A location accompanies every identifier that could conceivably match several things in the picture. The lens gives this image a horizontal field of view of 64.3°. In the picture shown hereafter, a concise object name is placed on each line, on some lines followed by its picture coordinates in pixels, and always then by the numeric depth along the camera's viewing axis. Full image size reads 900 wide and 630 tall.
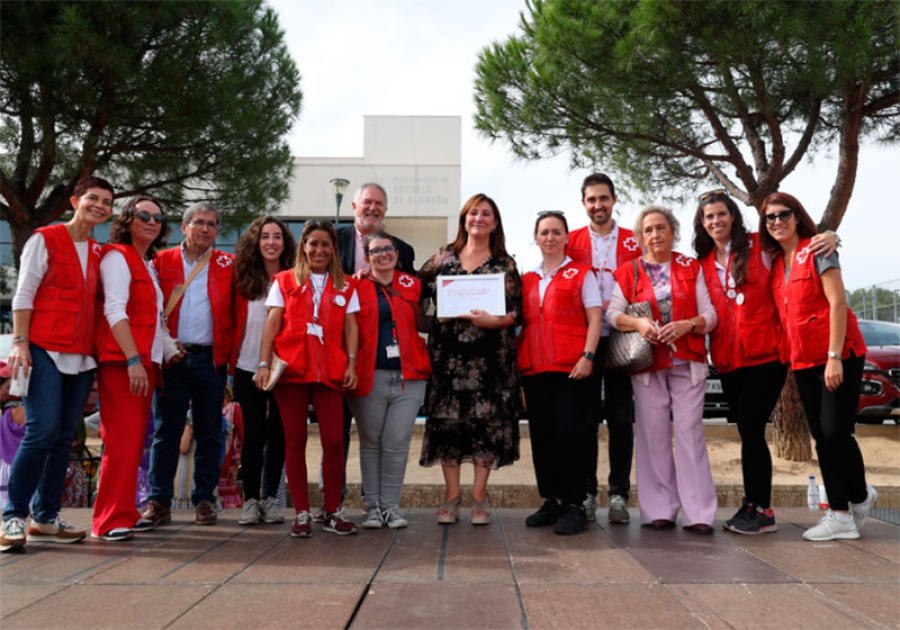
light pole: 15.46
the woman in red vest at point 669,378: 3.94
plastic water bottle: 5.09
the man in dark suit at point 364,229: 4.44
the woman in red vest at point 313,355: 3.82
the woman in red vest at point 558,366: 3.94
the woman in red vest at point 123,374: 3.65
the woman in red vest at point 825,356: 3.61
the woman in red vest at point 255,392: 4.22
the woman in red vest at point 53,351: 3.47
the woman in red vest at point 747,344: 3.86
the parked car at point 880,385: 9.30
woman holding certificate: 4.06
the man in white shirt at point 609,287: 4.23
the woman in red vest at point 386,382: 4.06
